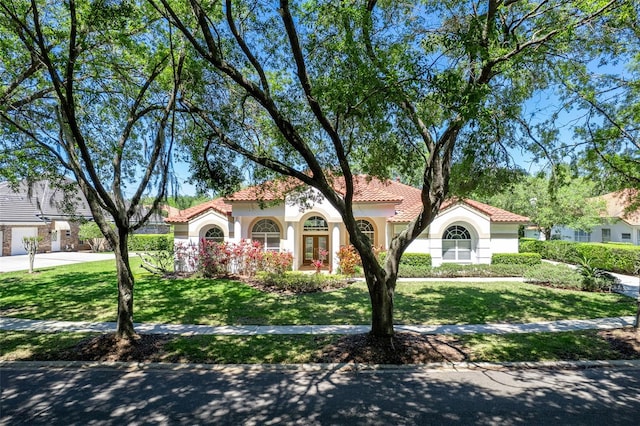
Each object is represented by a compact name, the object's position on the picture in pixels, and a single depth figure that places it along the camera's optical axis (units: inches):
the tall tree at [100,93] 280.8
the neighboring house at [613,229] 1050.1
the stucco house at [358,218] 704.4
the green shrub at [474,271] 668.1
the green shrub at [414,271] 658.8
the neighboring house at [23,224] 1112.8
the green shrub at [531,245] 1042.1
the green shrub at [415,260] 716.0
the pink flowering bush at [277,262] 626.8
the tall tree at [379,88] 228.5
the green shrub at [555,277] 560.7
